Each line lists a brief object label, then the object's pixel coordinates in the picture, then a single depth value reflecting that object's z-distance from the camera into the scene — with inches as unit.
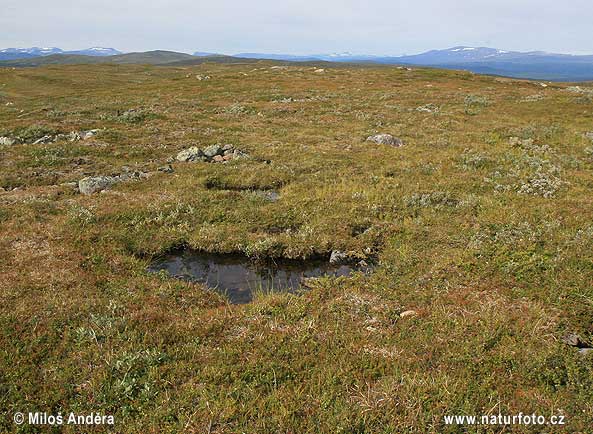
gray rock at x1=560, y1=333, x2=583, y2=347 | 346.0
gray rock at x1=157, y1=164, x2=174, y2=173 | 879.7
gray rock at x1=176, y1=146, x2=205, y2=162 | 962.1
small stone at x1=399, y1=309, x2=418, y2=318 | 392.5
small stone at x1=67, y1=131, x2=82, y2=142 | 1134.0
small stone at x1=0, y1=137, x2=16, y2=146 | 1081.4
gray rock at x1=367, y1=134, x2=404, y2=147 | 1137.4
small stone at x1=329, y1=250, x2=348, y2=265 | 534.8
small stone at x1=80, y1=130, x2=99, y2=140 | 1156.7
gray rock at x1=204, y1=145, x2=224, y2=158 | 995.3
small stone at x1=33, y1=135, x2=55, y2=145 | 1095.3
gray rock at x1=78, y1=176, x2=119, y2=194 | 742.5
